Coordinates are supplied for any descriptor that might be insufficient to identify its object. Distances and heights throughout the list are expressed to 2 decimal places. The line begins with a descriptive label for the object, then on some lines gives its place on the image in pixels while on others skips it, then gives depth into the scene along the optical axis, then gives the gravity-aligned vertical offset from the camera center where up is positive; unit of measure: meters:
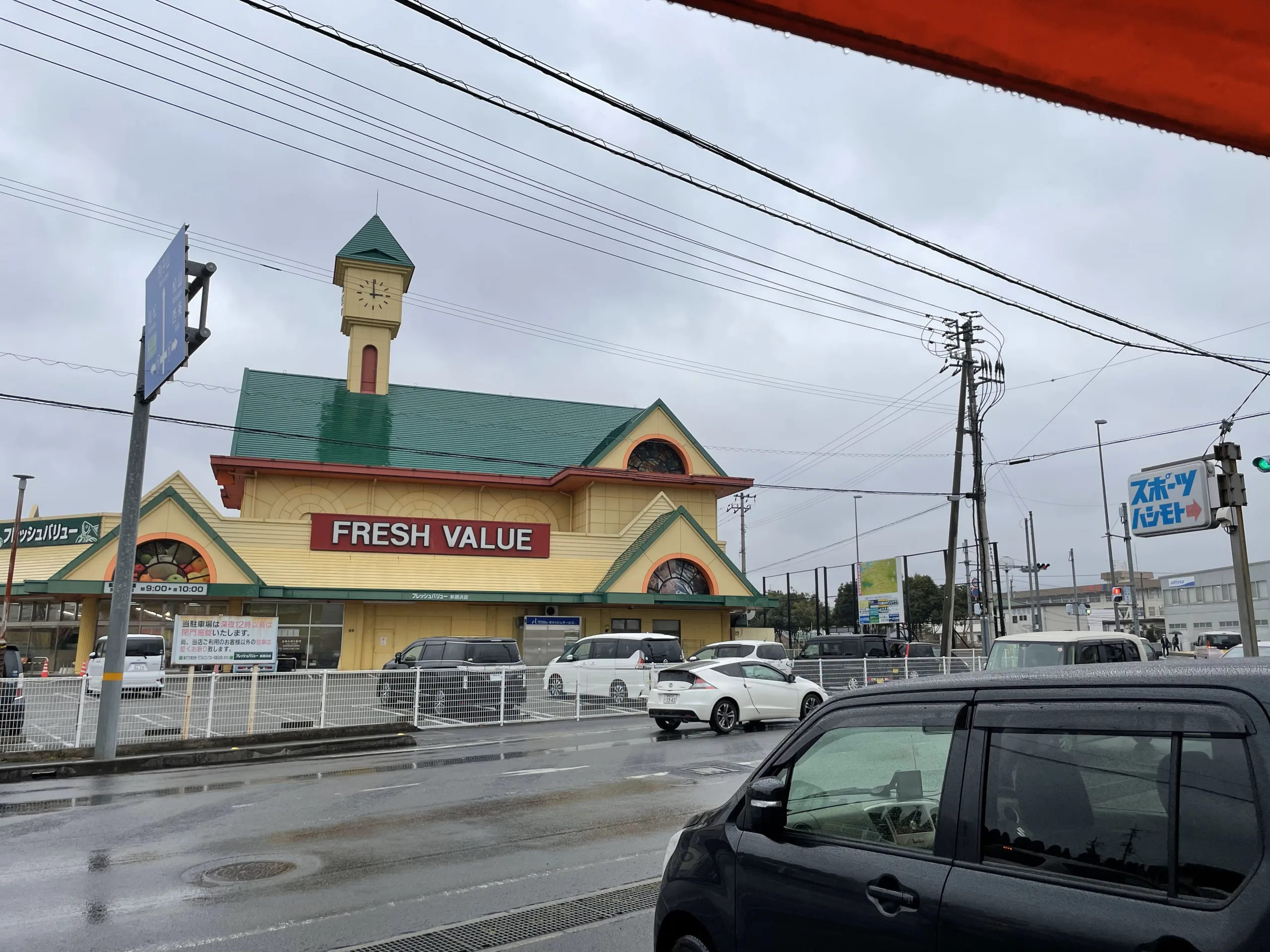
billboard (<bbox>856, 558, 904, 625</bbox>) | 51.03 +2.25
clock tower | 39.75 +14.42
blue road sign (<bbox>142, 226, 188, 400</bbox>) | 13.71 +4.90
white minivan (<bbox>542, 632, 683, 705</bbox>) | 22.81 -0.96
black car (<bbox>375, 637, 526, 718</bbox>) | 18.28 -1.17
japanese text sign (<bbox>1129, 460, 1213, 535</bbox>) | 10.11 +1.54
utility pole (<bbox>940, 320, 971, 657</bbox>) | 27.73 +2.58
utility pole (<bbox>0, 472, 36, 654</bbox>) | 28.38 +2.97
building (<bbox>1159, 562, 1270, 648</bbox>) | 63.69 +2.34
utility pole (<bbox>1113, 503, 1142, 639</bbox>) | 41.09 +3.76
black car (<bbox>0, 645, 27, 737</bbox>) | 14.00 -1.24
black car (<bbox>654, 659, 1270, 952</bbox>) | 2.16 -0.57
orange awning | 2.71 +1.93
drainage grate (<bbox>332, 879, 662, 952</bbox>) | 5.46 -1.89
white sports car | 16.80 -1.24
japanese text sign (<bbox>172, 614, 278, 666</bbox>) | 16.98 -0.23
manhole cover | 6.95 -1.92
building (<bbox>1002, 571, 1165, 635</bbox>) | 74.31 +2.70
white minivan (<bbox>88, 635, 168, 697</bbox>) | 23.75 -0.77
